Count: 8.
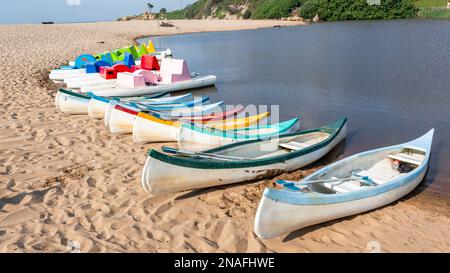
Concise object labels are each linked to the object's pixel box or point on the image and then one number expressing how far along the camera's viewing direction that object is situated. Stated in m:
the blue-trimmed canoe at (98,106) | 10.18
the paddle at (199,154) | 6.39
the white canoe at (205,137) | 7.95
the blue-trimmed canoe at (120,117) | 8.90
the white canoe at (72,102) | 10.77
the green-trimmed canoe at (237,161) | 5.72
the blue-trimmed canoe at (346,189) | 4.74
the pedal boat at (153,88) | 13.41
